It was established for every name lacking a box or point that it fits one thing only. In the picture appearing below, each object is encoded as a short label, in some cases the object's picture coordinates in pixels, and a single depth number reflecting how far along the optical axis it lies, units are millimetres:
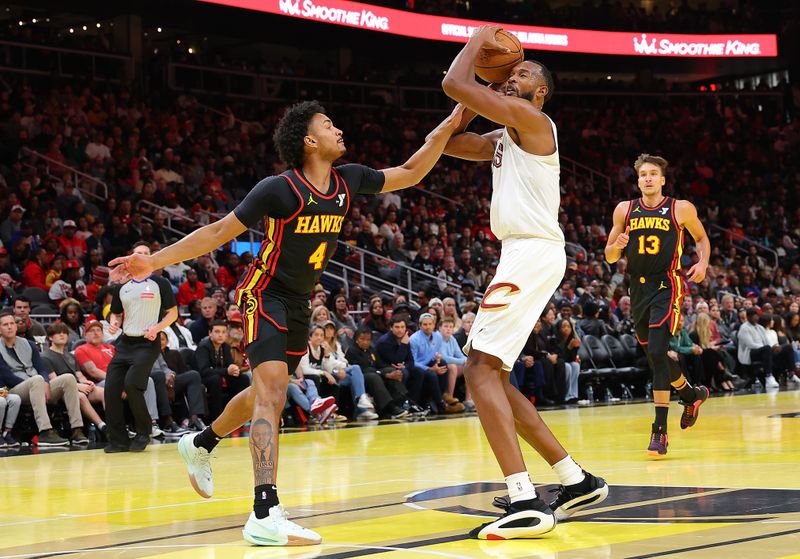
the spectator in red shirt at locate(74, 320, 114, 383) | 11844
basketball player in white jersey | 5359
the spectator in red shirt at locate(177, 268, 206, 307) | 15336
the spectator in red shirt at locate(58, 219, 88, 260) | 15641
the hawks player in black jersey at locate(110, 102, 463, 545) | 5262
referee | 10562
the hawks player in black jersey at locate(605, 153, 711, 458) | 8984
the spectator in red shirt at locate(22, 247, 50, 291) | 14695
